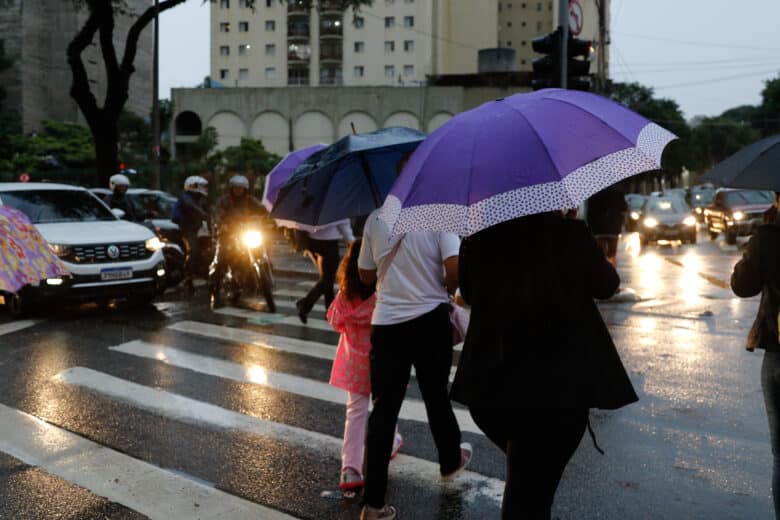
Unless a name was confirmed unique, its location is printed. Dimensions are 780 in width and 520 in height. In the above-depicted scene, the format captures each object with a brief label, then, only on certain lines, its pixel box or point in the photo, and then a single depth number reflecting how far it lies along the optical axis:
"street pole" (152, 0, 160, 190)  24.98
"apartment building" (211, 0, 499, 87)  76.50
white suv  10.59
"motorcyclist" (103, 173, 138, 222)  13.35
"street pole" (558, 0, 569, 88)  10.56
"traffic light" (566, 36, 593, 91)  10.59
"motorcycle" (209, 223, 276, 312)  11.27
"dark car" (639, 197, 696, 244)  25.28
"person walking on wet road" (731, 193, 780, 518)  3.65
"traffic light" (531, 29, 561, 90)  10.51
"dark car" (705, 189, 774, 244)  24.22
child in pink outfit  4.59
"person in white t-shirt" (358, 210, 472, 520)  4.12
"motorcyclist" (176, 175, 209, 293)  12.86
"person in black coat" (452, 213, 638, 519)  2.83
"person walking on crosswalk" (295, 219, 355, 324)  9.63
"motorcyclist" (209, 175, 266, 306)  11.17
